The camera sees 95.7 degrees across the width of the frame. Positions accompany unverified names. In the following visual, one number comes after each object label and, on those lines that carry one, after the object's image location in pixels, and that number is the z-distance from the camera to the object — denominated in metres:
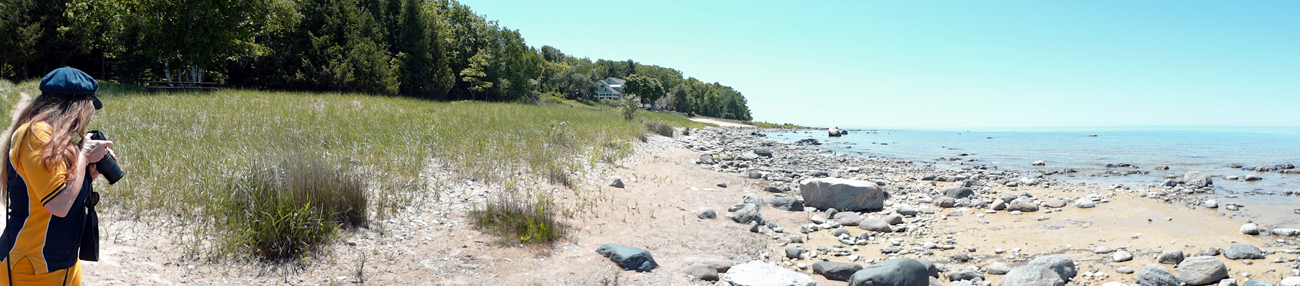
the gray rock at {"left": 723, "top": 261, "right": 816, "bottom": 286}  4.99
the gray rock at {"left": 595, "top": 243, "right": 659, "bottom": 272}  5.64
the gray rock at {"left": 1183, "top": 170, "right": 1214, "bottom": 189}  13.03
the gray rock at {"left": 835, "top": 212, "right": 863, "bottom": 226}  8.49
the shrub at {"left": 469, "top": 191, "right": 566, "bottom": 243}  6.15
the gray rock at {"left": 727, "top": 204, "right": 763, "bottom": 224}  8.33
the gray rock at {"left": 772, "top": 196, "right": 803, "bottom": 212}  9.58
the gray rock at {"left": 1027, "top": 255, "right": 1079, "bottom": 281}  5.78
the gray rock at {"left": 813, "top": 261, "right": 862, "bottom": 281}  5.77
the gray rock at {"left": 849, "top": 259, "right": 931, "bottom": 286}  5.19
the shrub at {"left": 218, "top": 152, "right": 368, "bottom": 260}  4.89
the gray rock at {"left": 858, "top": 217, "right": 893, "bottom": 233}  8.14
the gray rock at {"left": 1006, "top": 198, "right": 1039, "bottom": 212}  9.73
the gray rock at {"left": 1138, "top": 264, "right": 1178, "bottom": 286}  5.38
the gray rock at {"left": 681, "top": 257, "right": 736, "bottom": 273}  5.82
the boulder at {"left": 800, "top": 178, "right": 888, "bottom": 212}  9.67
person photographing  2.41
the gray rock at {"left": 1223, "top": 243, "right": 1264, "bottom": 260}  6.27
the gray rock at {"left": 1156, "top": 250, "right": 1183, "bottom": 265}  6.23
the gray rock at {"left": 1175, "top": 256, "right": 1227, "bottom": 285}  5.41
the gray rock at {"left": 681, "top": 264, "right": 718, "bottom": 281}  5.52
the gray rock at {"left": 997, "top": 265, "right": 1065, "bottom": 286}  5.33
